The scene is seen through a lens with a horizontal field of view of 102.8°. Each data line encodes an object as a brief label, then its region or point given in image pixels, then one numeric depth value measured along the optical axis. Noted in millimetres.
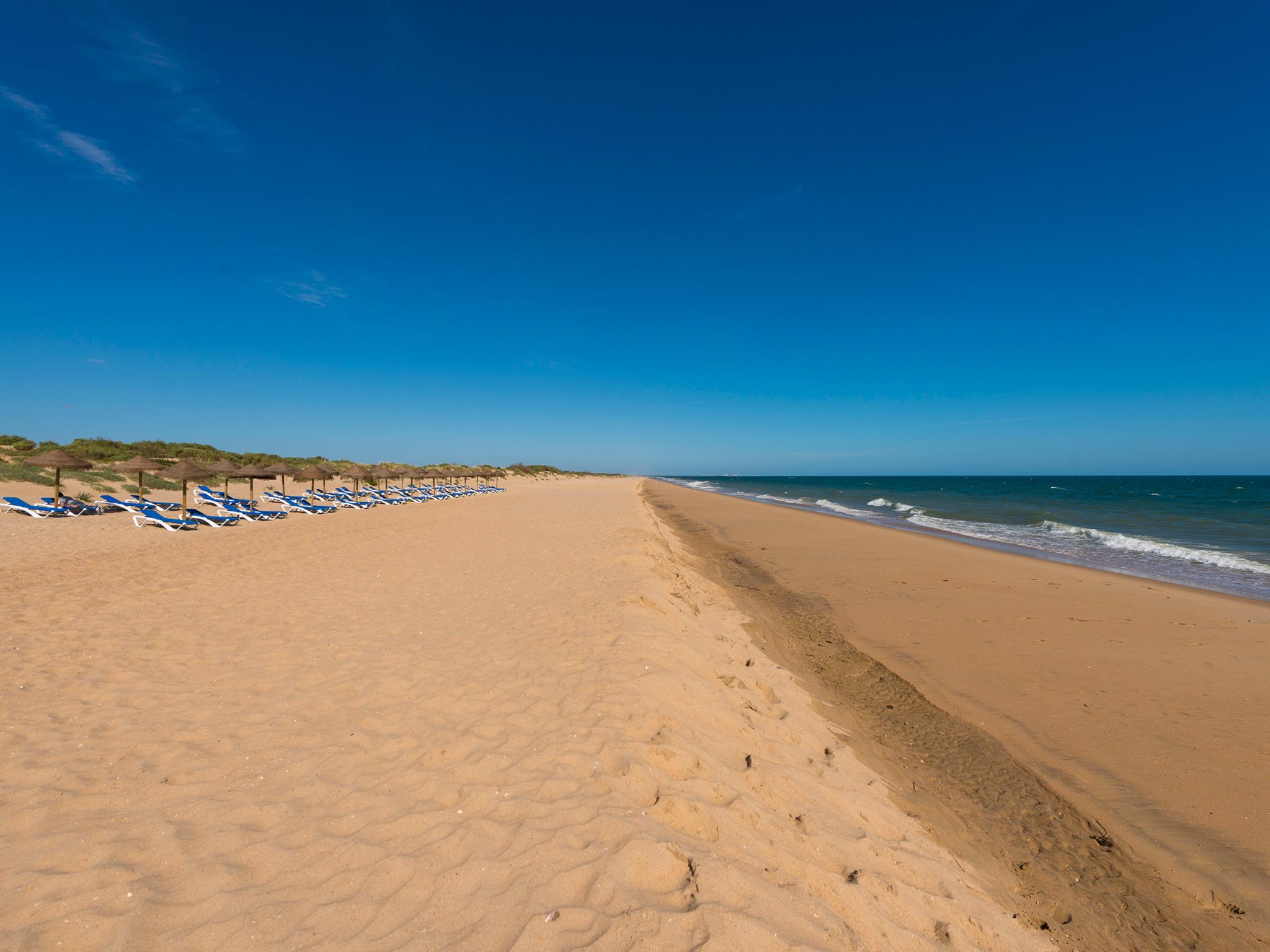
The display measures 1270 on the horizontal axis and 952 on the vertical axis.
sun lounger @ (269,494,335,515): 22578
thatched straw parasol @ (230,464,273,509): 20594
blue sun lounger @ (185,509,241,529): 16688
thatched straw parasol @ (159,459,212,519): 16844
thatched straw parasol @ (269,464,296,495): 22531
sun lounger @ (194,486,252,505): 21984
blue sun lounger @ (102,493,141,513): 18891
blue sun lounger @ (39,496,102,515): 17391
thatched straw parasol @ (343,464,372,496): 28500
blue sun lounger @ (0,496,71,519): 16453
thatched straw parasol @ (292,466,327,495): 24844
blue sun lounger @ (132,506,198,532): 15633
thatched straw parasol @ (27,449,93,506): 16938
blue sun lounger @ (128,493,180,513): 18203
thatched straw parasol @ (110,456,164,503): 17672
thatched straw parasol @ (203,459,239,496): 19970
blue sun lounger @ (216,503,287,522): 18812
